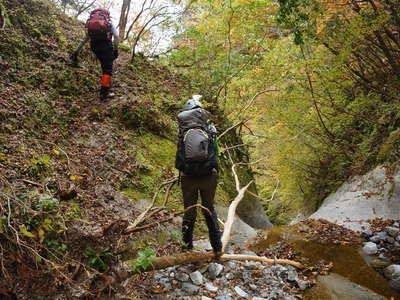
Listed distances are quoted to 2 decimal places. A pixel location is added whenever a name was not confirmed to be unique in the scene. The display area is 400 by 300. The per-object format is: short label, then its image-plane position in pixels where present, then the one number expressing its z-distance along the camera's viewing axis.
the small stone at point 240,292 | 3.93
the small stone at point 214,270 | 4.12
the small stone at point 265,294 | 4.03
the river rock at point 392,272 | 4.66
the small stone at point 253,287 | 4.16
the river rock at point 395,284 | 4.51
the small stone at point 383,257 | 5.34
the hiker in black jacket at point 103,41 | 6.54
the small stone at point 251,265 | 4.64
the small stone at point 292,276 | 4.50
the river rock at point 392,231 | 6.01
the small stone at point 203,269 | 4.19
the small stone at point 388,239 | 5.87
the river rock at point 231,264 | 4.52
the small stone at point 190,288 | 3.75
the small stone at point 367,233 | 6.32
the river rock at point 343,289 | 4.36
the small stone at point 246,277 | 4.31
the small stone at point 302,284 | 4.37
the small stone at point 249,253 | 5.13
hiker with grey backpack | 4.09
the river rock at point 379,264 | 5.12
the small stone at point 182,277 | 3.95
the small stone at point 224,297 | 3.71
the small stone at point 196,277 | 3.93
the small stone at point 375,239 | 6.03
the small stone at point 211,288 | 3.85
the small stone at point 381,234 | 6.07
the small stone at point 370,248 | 5.68
